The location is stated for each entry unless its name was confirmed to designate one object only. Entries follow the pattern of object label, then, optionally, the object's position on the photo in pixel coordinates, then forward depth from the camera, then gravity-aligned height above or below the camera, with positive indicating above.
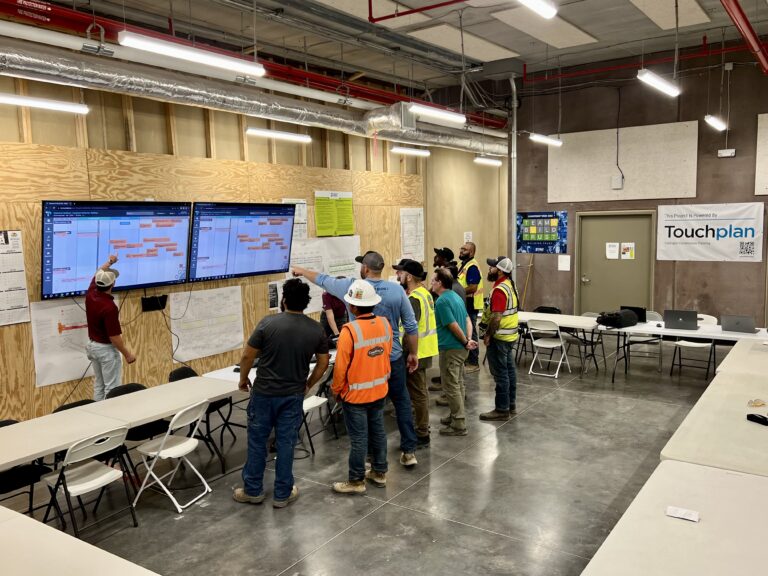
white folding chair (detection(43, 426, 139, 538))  3.64 -1.59
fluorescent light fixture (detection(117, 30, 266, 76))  4.09 +1.32
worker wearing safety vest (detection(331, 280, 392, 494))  4.23 -1.05
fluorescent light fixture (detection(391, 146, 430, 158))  9.29 +1.21
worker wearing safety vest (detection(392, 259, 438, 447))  5.34 -1.05
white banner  9.02 -0.18
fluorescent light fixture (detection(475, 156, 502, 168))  10.47 +1.16
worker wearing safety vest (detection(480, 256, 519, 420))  5.77 -1.08
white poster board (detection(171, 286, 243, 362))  7.09 -1.14
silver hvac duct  5.00 +1.45
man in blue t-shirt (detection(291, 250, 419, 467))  4.81 -0.79
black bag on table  7.30 -1.19
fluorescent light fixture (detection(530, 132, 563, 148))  8.99 +1.31
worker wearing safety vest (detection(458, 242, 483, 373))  7.94 -0.81
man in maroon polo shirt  5.52 -0.96
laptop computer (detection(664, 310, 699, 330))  7.11 -1.18
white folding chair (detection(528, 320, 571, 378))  7.58 -1.45
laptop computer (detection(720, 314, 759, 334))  6.87 -1.20
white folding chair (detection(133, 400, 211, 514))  4.23 -1.58
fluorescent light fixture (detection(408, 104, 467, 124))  6.65 +1.29
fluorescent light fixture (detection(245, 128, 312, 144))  7.44 +1.20
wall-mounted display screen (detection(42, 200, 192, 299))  5.65 -0.10
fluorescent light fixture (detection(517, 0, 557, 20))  3.92 +1.47
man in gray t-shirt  4.08 -1.05
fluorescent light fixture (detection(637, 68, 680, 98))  6.04 +1.54
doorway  9.98 -0.63
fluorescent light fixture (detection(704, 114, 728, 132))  8.38 +1.41
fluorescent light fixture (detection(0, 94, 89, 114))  5.18 +1.17
